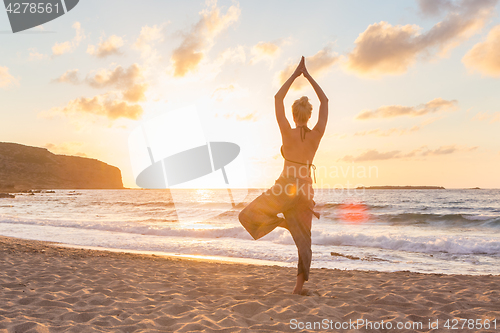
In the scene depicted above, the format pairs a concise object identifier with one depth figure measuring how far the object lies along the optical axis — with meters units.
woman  3.36
